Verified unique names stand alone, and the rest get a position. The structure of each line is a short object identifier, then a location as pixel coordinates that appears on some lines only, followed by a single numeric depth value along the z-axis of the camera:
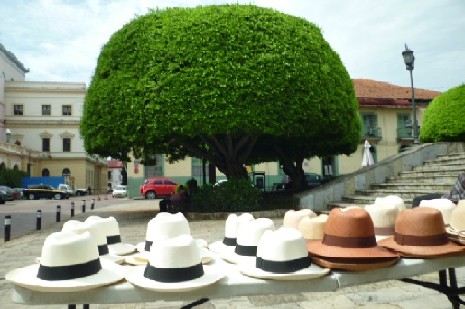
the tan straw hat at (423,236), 2.38
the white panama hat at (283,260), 2.09
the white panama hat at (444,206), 3.00
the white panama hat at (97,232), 2.60
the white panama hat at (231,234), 2.91
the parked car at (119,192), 47.09
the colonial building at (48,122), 61.09
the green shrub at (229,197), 14.54
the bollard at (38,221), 14.05
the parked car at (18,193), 39.56
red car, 34.84
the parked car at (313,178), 30.74
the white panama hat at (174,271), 1.97
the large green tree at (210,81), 13.23
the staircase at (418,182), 12.75
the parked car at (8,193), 35.59
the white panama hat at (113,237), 2.88
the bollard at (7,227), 11.33
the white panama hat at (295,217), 2.89
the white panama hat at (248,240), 2.55
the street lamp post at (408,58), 17.59
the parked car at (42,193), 41.81
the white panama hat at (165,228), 2.65
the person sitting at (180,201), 15.00
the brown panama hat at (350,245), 2.15
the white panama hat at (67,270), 1.96
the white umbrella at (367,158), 21.15
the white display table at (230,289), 2.00
